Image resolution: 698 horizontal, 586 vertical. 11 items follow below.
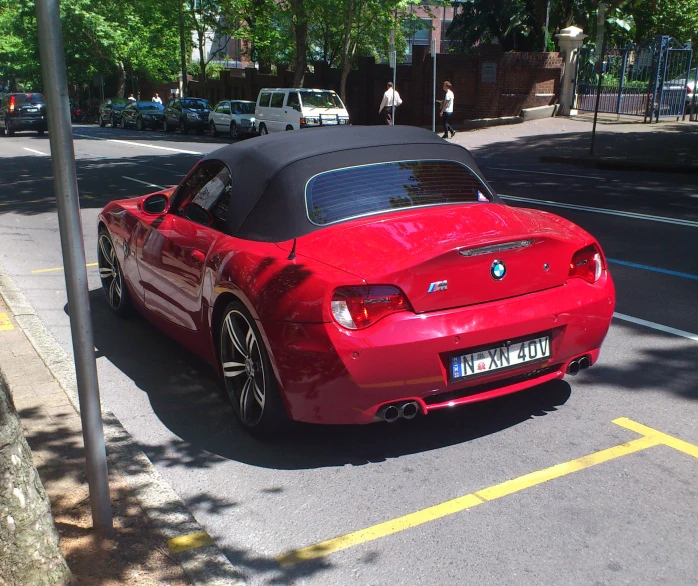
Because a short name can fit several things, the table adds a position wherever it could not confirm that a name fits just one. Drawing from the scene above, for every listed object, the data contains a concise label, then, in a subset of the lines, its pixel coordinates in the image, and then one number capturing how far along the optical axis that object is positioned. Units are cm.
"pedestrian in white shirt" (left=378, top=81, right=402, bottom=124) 2969
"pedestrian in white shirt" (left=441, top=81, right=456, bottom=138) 2738
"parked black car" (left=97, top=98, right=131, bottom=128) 4697
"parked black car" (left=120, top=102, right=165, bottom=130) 4122
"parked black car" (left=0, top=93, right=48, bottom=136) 3875
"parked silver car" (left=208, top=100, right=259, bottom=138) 3288
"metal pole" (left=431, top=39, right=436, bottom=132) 2503
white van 2903
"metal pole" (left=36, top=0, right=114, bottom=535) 295
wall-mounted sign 3145
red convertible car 394
